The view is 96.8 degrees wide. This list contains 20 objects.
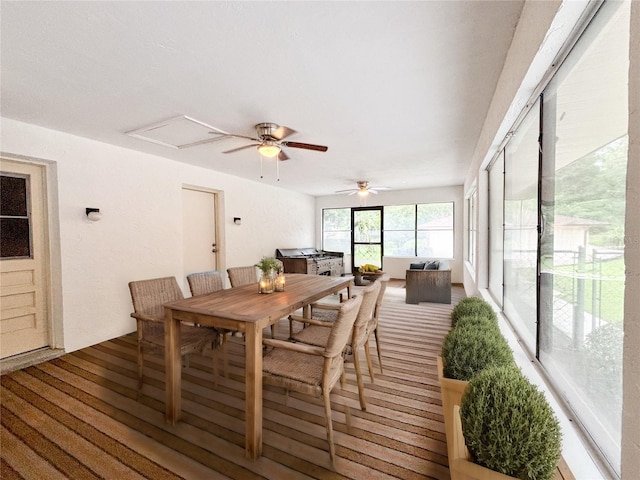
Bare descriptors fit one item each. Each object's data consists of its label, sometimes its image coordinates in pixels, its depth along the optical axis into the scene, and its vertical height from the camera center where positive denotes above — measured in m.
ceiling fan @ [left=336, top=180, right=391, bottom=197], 5.41 +0.87
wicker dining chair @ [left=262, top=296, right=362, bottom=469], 1.61 -0.84
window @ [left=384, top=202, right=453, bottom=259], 7.12 +0.05
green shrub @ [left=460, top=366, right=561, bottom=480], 0.96 -0.69
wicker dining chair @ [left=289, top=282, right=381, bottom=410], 2.04 -0.83
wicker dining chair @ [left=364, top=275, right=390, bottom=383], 2.45 -0.82
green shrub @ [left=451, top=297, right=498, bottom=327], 2.16 -0.62
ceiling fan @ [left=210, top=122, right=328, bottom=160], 2.72 +0.92
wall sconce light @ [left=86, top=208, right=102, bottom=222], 3.22 +0.22
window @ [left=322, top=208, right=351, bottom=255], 8.28 +0.08
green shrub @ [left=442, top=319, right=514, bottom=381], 1.51 -0.67
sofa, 5.03 -0.95
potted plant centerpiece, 2.49 -0.37
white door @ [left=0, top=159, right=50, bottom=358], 2.82 -0.26
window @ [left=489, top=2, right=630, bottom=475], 0.97 +0.03
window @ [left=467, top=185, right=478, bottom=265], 5.16 +0.13
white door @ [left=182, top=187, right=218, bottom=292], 4.61 +0.04
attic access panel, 2.82 +1.09
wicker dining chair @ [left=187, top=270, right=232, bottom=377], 2.52 -0.54
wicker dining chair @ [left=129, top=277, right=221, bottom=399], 2.25 -0.81
